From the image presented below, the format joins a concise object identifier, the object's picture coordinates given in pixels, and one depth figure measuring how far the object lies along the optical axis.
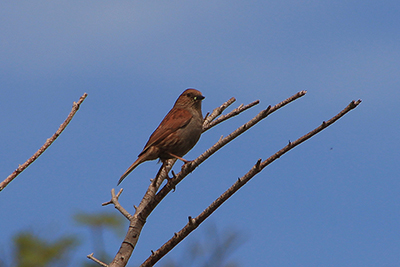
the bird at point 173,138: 14.26
